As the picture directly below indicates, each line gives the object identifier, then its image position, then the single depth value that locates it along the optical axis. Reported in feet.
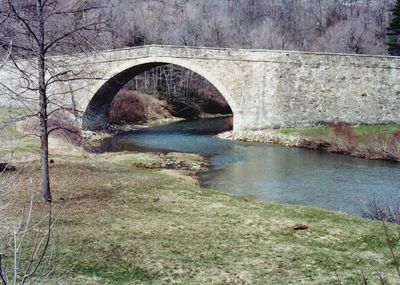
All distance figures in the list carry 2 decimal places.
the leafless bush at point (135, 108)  139.65
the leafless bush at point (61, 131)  85.68
